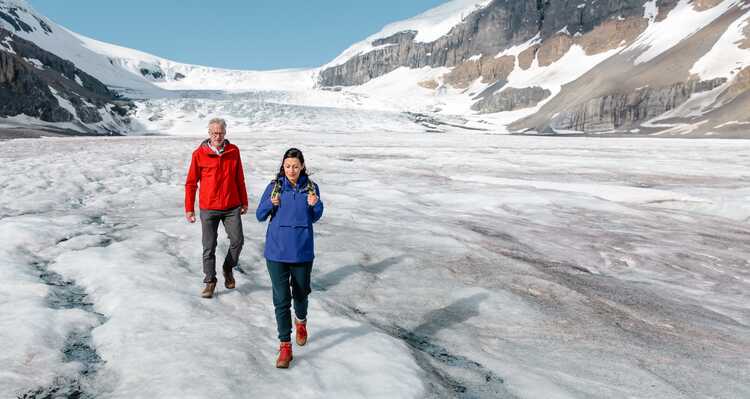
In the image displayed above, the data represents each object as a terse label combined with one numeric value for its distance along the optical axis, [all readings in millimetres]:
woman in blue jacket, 4336
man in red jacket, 5855
